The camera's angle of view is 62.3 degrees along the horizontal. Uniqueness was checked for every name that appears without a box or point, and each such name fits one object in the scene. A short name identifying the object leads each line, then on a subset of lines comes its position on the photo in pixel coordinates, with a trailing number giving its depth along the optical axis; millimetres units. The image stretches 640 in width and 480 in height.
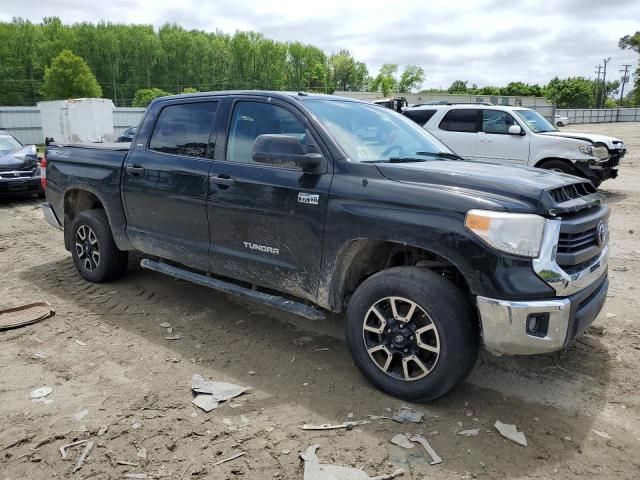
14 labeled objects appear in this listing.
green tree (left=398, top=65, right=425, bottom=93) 110375
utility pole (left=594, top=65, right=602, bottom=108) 99750
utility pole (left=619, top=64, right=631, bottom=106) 97062
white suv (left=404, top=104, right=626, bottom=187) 10297
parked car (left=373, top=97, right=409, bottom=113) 13766
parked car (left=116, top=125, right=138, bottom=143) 15042
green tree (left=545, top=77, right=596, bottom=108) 83000
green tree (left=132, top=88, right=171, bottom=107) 55062
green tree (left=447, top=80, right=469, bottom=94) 102269
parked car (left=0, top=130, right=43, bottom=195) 10875
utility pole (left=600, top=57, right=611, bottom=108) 96625
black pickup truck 2912
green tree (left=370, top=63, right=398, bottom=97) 106688
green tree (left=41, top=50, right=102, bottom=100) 64875
